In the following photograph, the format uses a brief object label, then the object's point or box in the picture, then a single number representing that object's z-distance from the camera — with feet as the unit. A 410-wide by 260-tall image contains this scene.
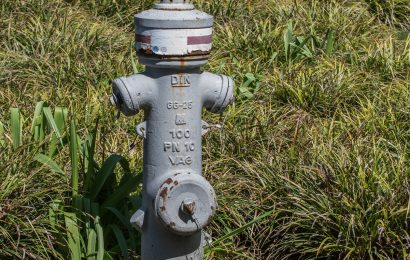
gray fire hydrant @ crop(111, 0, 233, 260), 10.83
